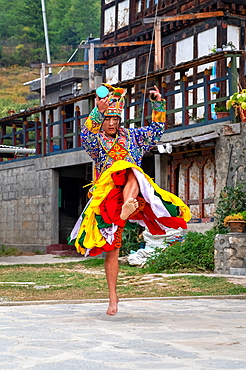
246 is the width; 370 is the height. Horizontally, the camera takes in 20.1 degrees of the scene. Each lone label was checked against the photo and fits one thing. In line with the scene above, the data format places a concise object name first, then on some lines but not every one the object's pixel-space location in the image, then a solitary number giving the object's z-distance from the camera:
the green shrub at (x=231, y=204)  13.29
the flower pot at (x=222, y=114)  14.71
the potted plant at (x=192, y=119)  17.40
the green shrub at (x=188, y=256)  11.95
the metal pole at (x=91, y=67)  21.13
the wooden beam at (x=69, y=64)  23.24
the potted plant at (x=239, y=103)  13.32
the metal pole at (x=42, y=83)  22.94
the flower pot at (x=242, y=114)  13.98
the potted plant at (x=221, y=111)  14.72
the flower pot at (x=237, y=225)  11.98
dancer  5.97
